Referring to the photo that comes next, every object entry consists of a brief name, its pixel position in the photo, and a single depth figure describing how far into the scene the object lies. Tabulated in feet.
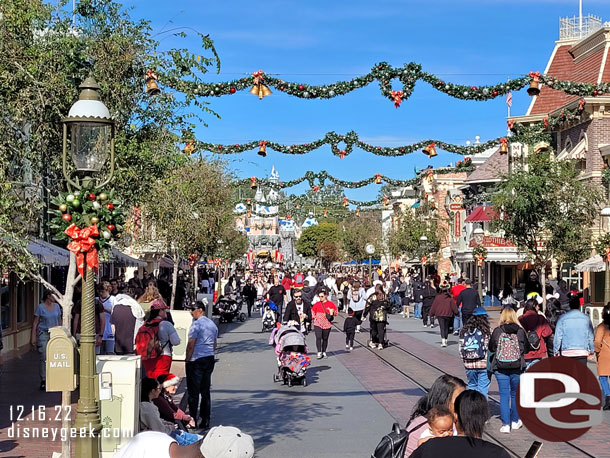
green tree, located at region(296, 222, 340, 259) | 438.81
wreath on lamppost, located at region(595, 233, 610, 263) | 89.07
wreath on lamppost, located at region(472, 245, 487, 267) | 138.10
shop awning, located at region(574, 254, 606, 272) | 104.88
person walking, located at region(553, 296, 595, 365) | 44.32
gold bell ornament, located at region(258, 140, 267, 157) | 77.56
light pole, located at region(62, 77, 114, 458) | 26.43
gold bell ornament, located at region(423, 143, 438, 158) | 83.35
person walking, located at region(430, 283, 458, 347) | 79.66
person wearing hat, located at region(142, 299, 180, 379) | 40.45
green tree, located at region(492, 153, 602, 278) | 103.04
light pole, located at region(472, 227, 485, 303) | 133.00
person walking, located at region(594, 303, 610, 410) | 43.62
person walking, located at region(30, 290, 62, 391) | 52.08
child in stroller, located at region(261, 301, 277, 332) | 98.07
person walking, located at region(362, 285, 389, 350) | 75.92
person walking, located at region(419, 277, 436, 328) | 107.80
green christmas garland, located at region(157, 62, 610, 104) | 55.57
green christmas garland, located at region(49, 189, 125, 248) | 29.94
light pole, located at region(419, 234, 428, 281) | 189.51
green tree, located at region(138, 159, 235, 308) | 100.37
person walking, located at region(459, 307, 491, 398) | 39.78
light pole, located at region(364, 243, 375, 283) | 207.62
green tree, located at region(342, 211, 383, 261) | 310.65
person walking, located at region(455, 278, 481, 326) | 78.18
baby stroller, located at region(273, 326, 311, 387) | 52.95
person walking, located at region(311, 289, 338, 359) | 68.54
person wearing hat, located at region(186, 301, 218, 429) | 40.24
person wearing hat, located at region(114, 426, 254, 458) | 15.37
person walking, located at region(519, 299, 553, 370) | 41.60
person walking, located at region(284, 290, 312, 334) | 63.21
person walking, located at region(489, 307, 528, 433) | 38.17
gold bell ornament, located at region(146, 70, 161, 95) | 49.83
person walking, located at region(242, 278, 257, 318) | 130.01
